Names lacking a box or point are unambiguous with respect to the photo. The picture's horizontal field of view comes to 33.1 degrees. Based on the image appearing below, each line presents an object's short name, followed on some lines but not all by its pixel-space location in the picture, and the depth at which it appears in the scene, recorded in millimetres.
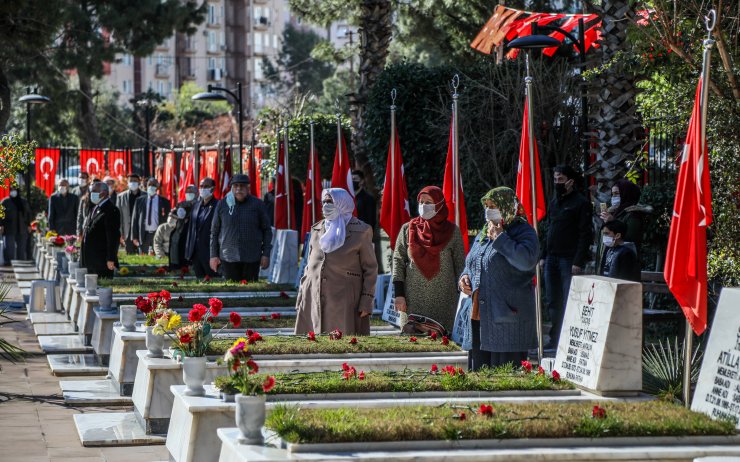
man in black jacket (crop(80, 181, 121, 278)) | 17297
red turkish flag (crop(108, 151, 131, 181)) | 36531
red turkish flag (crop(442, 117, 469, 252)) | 14266
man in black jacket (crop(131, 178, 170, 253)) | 26531
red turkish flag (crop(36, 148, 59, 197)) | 34875
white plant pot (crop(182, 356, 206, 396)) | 8094
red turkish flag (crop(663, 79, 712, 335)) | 7855
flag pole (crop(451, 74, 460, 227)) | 14055
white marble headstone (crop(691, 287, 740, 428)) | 7055
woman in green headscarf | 9094
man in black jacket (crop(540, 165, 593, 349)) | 13836
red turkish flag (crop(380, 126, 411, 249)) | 16172
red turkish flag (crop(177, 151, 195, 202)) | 28562
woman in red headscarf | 10477
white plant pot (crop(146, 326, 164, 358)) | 10164
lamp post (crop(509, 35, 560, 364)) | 9555
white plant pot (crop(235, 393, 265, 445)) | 6469
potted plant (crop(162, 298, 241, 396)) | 8828
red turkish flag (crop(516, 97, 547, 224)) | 10800
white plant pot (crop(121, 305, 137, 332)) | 11773
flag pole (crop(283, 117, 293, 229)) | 22078
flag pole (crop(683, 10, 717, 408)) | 7772
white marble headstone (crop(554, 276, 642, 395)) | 7645
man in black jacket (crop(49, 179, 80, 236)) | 26672
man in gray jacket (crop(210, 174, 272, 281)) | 16109
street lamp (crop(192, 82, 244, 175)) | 25453
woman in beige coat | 10758
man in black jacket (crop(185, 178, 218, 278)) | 18844
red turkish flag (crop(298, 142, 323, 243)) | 20703
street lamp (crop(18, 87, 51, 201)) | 28156
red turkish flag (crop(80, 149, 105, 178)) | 36312
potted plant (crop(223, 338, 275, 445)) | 6484
